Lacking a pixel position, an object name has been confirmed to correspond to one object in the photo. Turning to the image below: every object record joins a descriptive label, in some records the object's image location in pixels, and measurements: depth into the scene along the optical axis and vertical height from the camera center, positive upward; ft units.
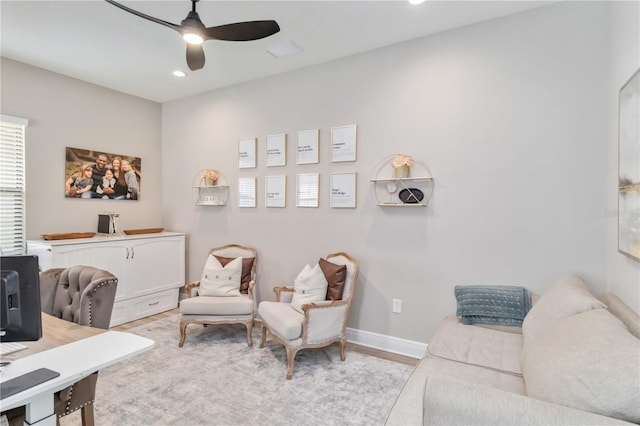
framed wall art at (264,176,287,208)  12.32 +0.79
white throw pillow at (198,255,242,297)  11.39 -2.40
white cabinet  11.06 -1.95
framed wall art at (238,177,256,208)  13.08 +0.80
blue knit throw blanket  8.03 -2.28
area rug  6.97 -4.33
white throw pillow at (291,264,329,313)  9.96 -2.34
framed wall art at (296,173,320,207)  11.55 +0.82
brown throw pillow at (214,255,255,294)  12.05 -2.17
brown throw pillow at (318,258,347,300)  9.94 -2.06
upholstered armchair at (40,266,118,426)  5.16 -1.82
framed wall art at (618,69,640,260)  5.63 +0.83
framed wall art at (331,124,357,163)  10.81 +2.30
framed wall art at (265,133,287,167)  12.26 +2.34
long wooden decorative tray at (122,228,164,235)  13.79 -0.86
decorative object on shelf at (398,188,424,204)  9.65 +0.50
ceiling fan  6.76 +3.84
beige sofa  3.35 -1.98
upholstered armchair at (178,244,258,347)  10.53 -2.81
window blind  10.98 +0.88
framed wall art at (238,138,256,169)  13.02 +2.35
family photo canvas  12.74 +1.49
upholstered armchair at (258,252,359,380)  8.91 -2.92
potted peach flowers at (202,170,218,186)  13.97 +1.47
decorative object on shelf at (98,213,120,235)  13.17 -0.50
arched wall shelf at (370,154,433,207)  9.66 +0.85
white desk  3.73 -1.97
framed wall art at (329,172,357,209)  10.82 +0.74
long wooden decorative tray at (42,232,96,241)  11.36 -0.91
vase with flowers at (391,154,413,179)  9.66 +1.40
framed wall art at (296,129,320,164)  11.51 +2.33
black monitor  3.99 -1.11
